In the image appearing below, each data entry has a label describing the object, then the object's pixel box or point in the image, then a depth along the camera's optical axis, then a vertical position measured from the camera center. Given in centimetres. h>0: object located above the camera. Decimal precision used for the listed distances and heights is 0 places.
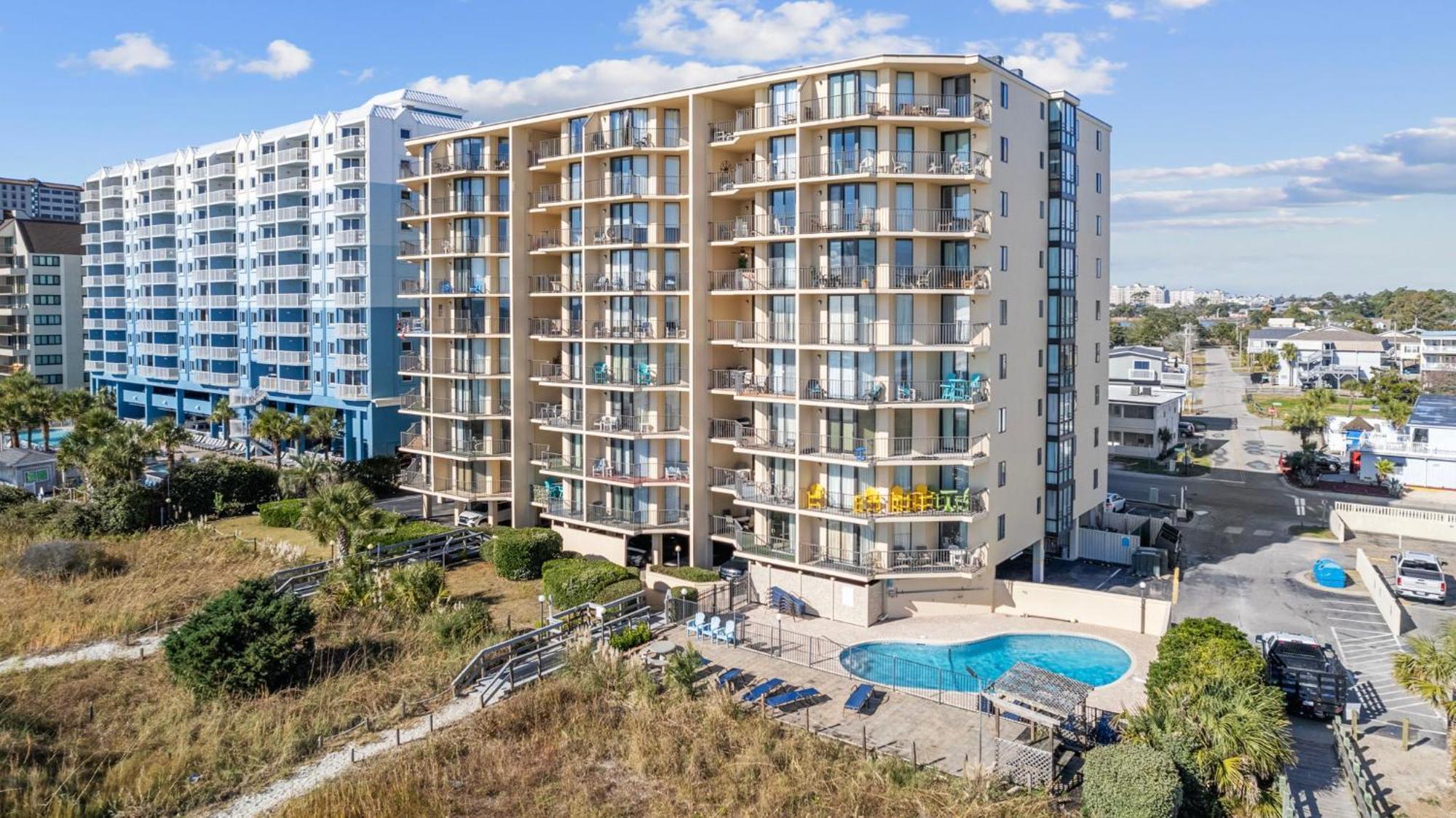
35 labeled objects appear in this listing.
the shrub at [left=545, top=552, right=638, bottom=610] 3800 -879
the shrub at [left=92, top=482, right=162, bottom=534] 5091 -773
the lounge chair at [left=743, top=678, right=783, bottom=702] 2991 -1036
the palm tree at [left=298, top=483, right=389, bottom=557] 4178 -668
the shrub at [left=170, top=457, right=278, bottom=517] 5506 -733
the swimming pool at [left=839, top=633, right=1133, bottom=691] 3297 -1084
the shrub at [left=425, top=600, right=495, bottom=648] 3462 -973
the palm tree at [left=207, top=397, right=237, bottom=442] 7250 -384
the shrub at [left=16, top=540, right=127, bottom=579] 4284 -894
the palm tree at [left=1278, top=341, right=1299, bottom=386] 13400 +95
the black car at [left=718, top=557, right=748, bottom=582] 4181 -934
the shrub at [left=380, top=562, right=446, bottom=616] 3809 -912
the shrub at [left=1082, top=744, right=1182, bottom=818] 2145 -973
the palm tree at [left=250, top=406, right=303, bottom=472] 6241 -427
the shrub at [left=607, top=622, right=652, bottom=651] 3381 -984
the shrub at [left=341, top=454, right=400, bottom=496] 5953 -695
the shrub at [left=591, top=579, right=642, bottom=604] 3744 -904
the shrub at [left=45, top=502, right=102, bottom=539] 4966 -829
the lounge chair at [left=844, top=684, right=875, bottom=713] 2895 -1032
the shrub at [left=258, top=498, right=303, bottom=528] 5247 -830
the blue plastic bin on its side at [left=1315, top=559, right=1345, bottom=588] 4300 -968
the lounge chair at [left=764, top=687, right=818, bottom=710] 2916 -1036
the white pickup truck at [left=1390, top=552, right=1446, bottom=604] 4119 -952
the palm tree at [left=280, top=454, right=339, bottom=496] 5200 -628
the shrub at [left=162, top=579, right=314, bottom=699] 3012 -900
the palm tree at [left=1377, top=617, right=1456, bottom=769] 2484 -828
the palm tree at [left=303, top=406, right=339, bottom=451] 6462 -429
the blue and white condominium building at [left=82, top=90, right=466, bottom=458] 6825 +758
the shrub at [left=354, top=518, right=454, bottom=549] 4591 -845
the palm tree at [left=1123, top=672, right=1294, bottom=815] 2294 -928
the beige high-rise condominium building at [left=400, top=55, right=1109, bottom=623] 3784 +166
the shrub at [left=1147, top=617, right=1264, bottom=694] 2680 -850
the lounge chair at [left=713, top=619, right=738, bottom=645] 3466 -990
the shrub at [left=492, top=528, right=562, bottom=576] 4347 -877
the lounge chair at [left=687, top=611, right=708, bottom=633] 3569 -978
